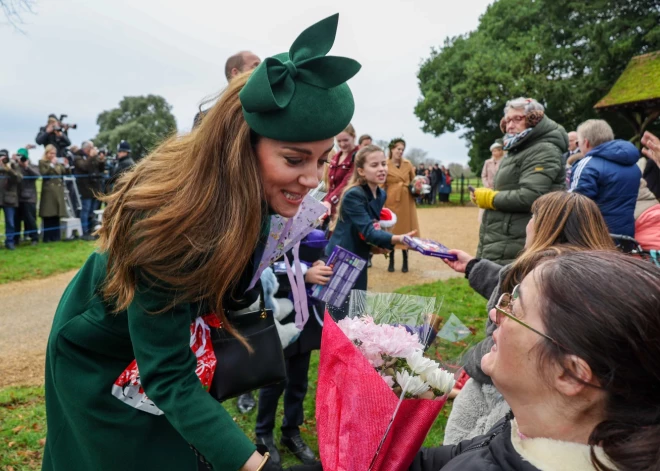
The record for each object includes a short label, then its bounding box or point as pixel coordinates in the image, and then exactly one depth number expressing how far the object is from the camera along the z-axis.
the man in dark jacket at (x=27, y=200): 11.48
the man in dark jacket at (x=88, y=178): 13.12
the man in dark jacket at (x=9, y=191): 10.88
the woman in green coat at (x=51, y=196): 11.99
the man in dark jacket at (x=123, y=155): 11.94
